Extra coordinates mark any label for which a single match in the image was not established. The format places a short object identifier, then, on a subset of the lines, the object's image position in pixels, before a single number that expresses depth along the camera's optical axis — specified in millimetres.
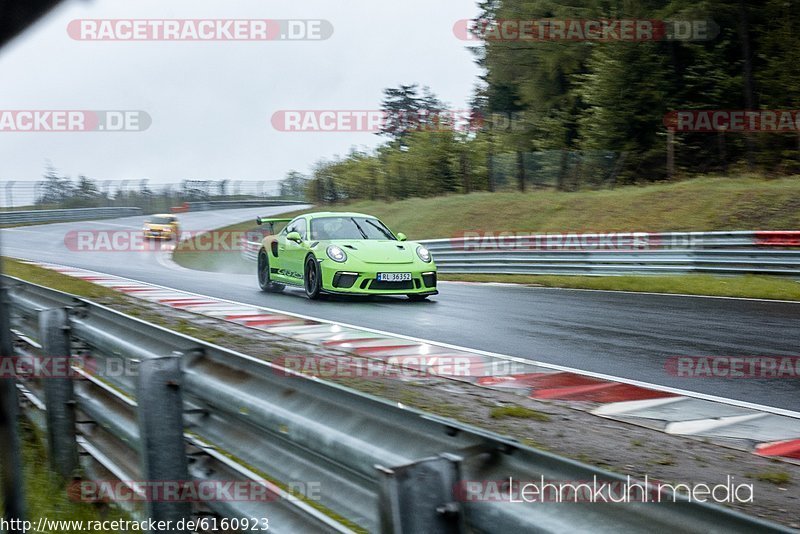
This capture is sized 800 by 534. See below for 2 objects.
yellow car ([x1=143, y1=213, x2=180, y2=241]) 35719
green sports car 12148
